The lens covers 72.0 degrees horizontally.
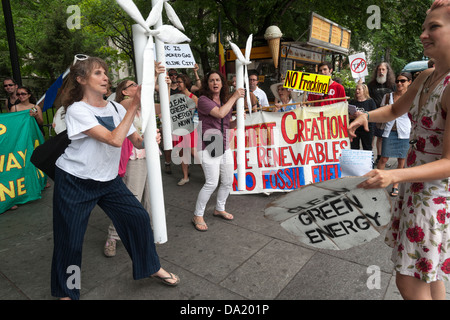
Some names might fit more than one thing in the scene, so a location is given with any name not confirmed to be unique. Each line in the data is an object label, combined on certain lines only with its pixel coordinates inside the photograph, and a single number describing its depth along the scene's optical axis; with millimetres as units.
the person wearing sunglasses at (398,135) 4926
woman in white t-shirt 2111
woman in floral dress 1391
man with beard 5911
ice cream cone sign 10227
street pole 6344
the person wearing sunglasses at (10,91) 5625
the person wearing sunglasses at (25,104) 5251
